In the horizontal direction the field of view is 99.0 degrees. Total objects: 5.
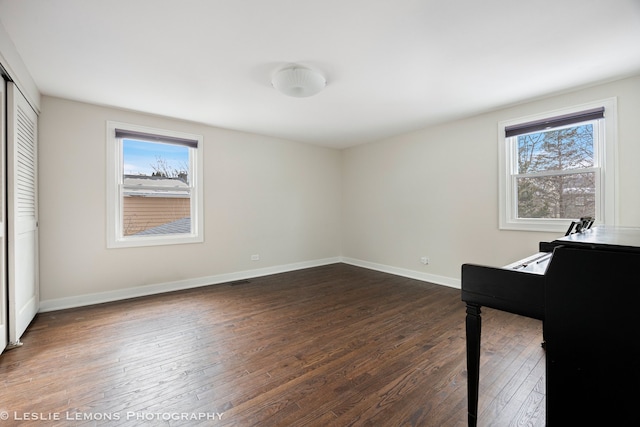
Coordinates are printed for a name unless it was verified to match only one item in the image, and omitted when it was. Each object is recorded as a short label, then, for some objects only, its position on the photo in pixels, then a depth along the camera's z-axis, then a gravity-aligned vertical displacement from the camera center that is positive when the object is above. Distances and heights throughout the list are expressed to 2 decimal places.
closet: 2.16 -0.01
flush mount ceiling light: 2.46 +1.23
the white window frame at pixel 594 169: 2.73 +0.42
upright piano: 0.91 -0.40
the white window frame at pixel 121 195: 3.44 +0.26
